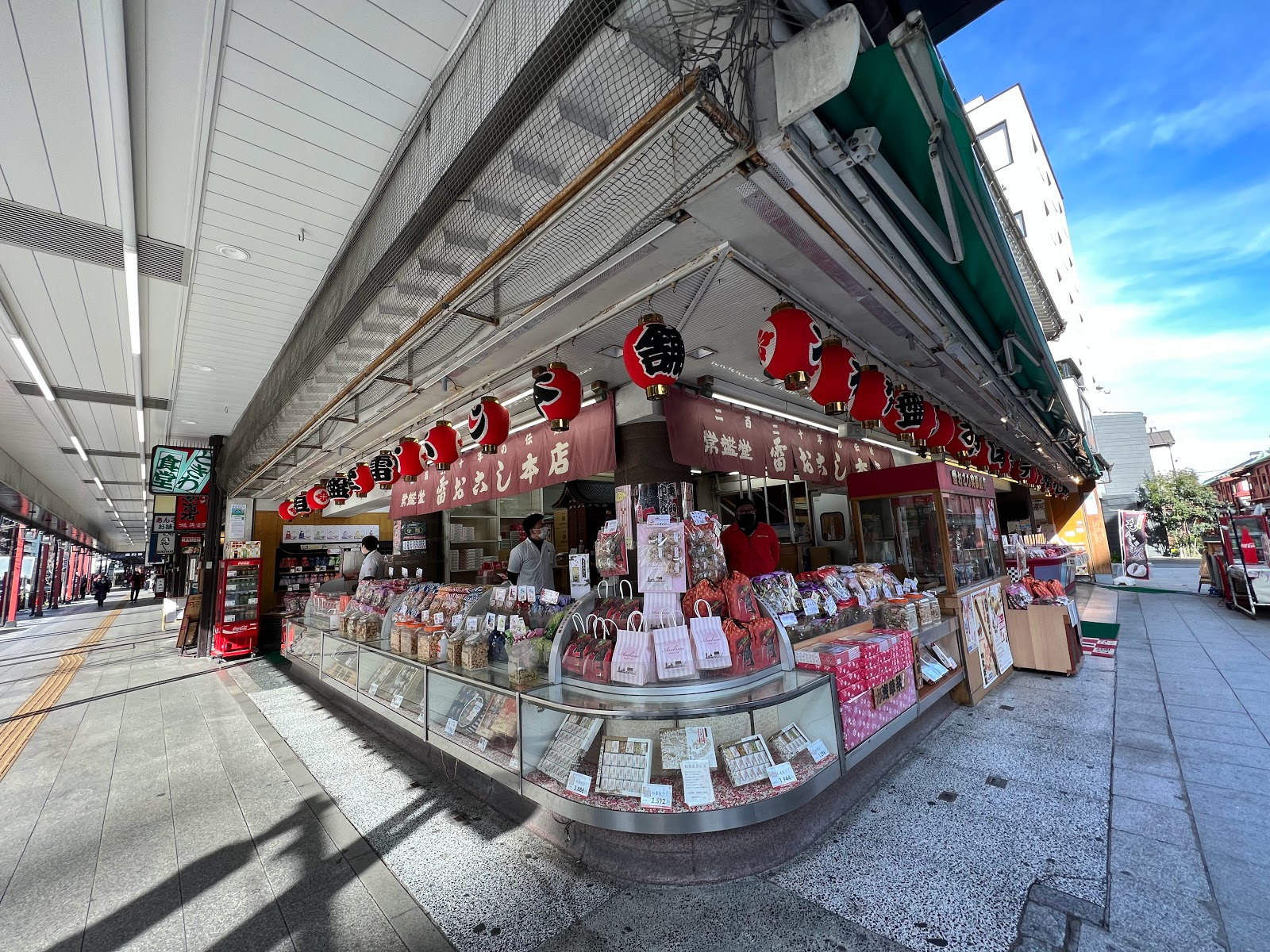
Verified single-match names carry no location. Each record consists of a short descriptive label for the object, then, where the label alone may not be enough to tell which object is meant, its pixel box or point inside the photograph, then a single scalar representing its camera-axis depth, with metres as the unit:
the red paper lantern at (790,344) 3.02
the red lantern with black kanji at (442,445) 5.32
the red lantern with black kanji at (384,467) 6.57
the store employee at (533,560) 6.52
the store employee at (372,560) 8.16
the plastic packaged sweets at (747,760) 2.66
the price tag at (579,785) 2.63
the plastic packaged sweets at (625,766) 2.61
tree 24.56
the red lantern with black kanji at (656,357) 3.05
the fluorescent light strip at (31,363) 5.27
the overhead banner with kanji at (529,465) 5.28
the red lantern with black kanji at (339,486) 8.30
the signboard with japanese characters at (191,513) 11.07
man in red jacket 5.16
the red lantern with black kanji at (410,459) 5.95
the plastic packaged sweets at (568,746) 2.79
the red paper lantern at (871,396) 4.13
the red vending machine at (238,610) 9.75
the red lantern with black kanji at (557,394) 3.80
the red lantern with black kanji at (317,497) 8.91
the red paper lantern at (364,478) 7.31
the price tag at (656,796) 2.49
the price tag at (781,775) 2.62
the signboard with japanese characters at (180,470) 8.73
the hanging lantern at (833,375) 3.52
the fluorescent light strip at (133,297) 3.93
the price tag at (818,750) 2.85
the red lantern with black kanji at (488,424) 4.45
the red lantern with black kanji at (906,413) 5.08
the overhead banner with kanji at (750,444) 4.99
